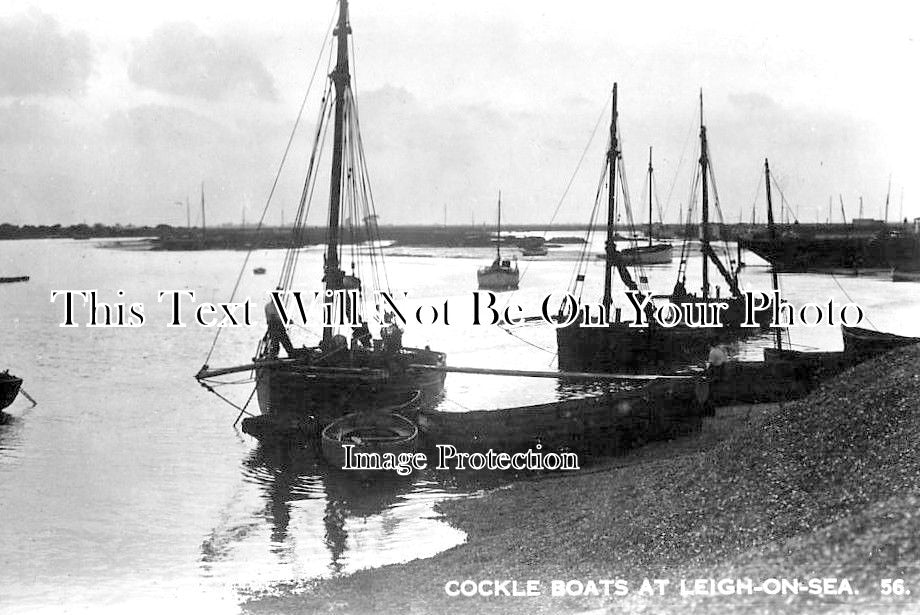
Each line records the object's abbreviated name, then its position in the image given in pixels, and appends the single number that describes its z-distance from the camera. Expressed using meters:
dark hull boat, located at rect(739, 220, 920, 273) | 40.09
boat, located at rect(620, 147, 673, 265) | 81.75
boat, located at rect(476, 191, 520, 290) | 66.00
